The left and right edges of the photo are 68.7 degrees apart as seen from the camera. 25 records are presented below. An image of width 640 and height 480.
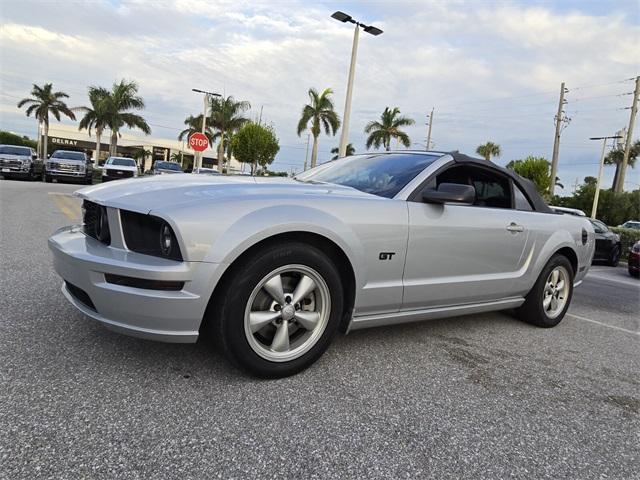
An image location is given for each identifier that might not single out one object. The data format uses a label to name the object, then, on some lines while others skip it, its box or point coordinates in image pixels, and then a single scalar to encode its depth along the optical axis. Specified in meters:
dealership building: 60.41
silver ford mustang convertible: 2.32
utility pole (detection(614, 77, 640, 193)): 31.12
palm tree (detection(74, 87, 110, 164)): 40.66
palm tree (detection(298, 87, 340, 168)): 37.53
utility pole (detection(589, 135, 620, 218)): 28.51
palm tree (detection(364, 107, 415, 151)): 41.47
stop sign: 19.17
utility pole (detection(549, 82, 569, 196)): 28.75
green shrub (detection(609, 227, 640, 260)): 16.77
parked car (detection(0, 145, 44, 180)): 20.73
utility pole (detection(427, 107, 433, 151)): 47.59
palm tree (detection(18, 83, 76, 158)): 46.28
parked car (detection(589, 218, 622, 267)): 13.27
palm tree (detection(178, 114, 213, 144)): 48.12
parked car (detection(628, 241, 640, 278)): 10.82
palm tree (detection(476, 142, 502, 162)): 48.78
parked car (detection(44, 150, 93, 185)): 21.25
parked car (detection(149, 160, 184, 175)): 25.13
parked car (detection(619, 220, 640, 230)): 23.33
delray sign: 59.99
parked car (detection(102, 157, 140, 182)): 21.81
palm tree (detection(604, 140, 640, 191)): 44.28
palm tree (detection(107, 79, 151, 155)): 40.62
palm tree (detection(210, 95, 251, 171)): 43.32
